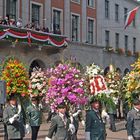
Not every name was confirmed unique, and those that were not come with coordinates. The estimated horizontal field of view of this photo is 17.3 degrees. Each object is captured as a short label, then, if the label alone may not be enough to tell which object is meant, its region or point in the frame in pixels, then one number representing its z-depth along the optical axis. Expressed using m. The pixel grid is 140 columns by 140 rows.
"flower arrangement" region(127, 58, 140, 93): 13.12
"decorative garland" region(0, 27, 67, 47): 27.43
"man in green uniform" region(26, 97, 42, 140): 12.65
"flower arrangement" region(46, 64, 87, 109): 10.92
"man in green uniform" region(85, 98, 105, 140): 9.35
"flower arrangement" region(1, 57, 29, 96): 13.84
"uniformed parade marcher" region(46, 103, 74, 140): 8.79
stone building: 31.10
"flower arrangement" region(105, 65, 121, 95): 21.22
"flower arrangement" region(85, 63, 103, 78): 14.48
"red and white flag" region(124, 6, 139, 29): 26.39
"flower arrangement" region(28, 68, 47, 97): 14.13
